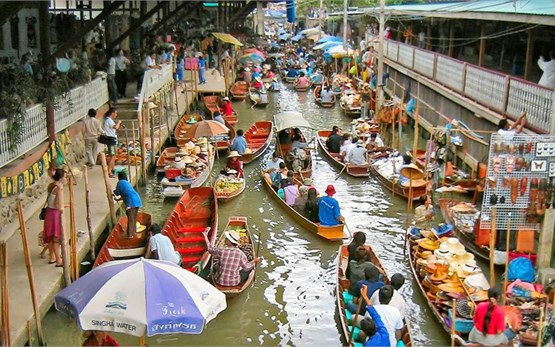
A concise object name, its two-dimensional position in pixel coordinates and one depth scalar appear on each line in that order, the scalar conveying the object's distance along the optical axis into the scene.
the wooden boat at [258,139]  22.58
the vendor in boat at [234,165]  19.67
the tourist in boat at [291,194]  17.28
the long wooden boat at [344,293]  9.89
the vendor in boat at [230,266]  12.10
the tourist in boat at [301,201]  16.76
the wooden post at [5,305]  8.72
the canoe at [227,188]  18.39
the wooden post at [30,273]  9.27
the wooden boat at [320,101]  33.97
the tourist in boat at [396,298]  9.85
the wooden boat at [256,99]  34.41
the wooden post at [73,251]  11.09
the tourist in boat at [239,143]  21.86
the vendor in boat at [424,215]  15.98
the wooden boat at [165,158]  20.45
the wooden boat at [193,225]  13.26
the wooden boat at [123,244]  12.70
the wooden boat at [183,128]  22.44
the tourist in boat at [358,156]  20.86
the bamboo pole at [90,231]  12.38
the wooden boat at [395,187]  17.80
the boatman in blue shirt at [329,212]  15.24
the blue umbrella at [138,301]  7.32
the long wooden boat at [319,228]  15.30
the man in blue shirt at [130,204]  13.74
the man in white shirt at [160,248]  11.74
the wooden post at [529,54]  16.86
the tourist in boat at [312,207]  15.82
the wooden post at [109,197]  14.12
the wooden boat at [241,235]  12.09
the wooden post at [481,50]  20.47
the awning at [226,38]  34.56
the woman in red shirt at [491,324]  9.26
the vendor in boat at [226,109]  28.17
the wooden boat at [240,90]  35.91
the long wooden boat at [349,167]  20.73
